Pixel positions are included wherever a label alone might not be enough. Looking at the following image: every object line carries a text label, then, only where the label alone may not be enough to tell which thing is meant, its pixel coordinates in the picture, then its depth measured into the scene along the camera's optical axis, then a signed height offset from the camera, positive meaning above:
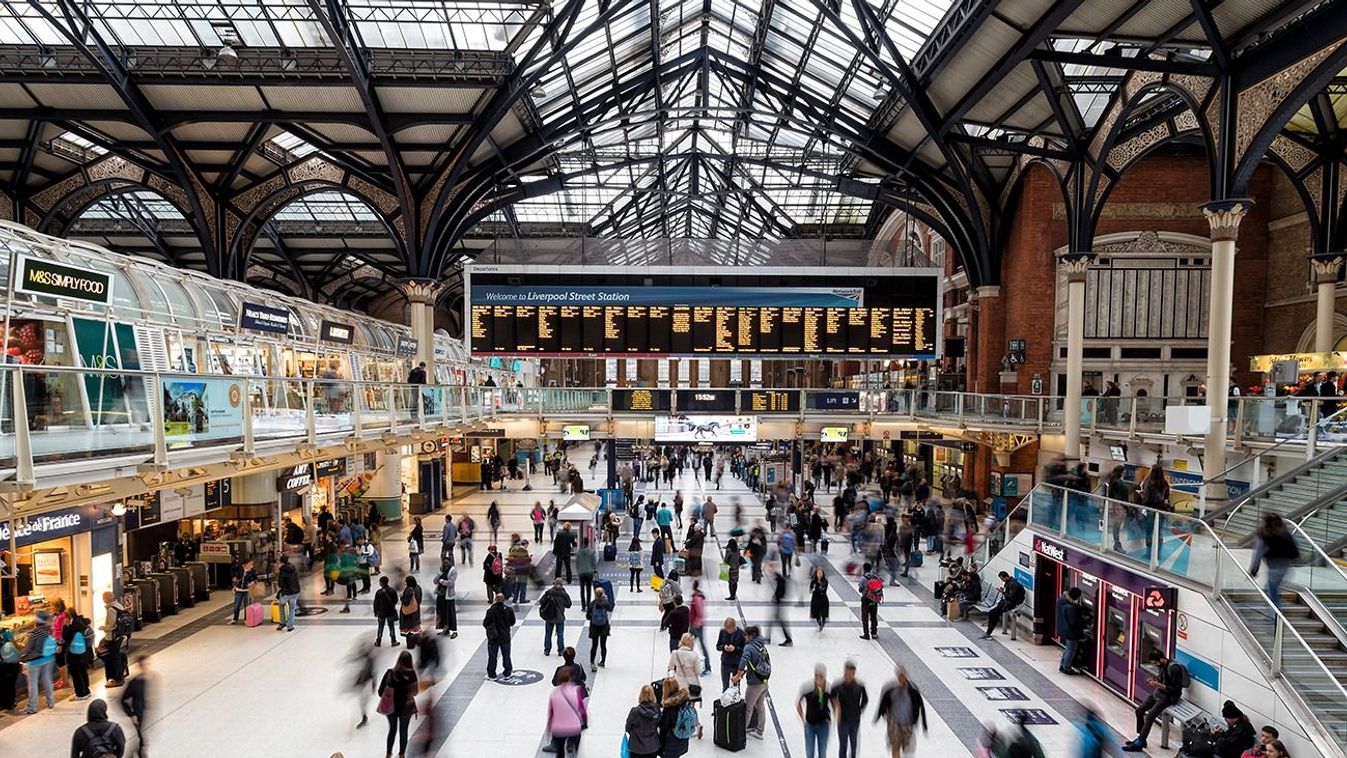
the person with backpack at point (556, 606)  11.30 -3.79
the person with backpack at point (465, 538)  18.38 -4.50
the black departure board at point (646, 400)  23.91 -1.28
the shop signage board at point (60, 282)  9.44 +1.03
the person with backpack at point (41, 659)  9.55 -3.96
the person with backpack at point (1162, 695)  8.87 -3.98
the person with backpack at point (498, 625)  10.35 -3.76
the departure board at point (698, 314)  22.23 +1.40
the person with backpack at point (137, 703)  8.09 -3.83
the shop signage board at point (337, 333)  22.05 +0.79
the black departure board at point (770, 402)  23.64 -1.31
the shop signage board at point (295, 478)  17.01 -2.89
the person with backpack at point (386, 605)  12.09 -4.05
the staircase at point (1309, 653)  7.27 -3.05
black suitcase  8.57 -4.24
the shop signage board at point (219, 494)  15.60 -2.94
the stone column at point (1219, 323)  14.04 +0.80
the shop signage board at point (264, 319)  17.02 +0.93
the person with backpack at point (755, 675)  8.90 -3.80
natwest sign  12.27 -3.17
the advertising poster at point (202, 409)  8.71 -0.65
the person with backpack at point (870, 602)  12.51 -4.10
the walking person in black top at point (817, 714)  7.84 -3.73
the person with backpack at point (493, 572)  14.04 -4.08
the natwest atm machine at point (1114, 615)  9.95 -3.68
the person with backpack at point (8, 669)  9.51 -4.07
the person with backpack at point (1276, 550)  8.48 -2.13
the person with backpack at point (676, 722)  7.54 -3.70
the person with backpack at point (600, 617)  10.87 -3.78
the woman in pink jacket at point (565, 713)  7.69 -3.68
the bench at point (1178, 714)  8.81 -4.22
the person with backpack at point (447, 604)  12.70 -4.20
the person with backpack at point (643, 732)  7.00 -3.52
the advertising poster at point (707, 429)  22.70 -2.10
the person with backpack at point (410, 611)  11.84 -4.06
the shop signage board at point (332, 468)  19.64 -3.00
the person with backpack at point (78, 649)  10.00 -3.97
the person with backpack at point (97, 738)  6.57 -3.42
